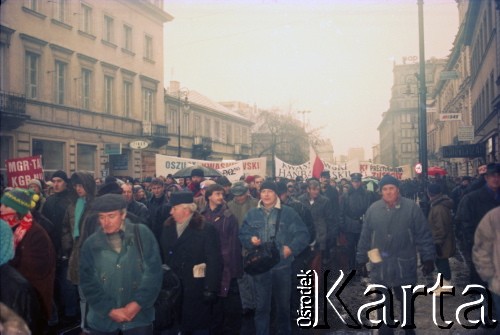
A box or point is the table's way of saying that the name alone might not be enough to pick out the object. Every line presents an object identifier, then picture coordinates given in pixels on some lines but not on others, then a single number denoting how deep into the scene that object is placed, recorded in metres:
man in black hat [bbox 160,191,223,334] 4.82
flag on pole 16.66
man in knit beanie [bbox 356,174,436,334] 5.61
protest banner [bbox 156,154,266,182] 16.78
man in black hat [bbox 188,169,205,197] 9.88
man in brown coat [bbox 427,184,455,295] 8.07
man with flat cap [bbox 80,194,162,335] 3.83
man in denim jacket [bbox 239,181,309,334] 5.70
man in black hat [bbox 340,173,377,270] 10.32
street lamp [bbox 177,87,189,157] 36.34
